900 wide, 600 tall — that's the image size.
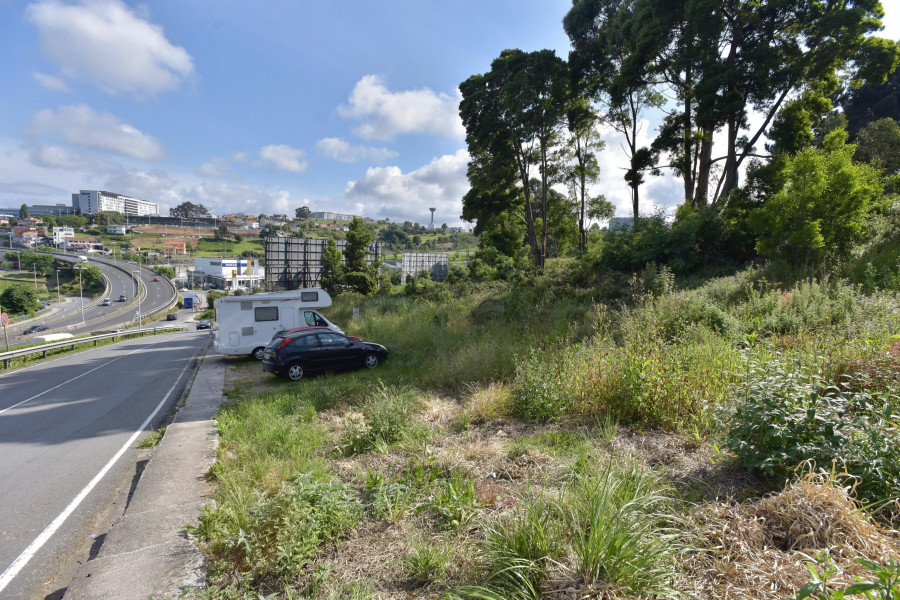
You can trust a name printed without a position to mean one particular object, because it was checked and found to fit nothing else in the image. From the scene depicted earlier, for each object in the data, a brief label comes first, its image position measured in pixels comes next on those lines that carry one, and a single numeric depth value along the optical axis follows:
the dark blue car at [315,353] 11.86
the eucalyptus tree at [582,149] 23.49
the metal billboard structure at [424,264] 67.62
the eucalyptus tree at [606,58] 20.56
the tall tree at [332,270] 36.06
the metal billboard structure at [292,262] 29.36
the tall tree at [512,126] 21.94
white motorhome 16.36
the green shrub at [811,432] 2.77
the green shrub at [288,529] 3.13
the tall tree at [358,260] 35.91
